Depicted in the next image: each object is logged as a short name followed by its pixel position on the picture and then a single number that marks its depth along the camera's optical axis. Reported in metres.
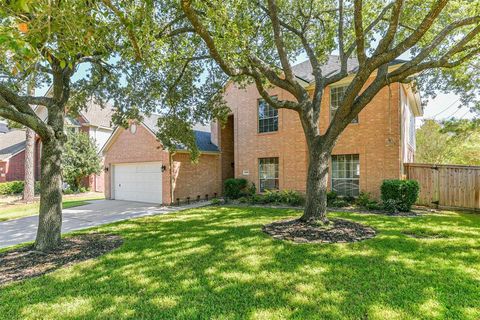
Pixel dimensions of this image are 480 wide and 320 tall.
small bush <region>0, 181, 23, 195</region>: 21.25
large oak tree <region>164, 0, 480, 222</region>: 5.88
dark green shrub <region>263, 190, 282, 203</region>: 13.26
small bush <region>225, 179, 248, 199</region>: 14.76
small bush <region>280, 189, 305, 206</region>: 12.48
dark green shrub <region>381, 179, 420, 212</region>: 10.15
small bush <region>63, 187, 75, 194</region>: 19.91
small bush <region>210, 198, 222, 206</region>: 13.79
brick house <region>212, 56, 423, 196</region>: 11.74
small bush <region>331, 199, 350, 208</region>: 11.66
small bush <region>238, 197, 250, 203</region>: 13.90
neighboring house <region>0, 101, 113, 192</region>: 22.20
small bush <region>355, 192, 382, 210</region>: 10.84
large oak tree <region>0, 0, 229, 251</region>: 3.31
